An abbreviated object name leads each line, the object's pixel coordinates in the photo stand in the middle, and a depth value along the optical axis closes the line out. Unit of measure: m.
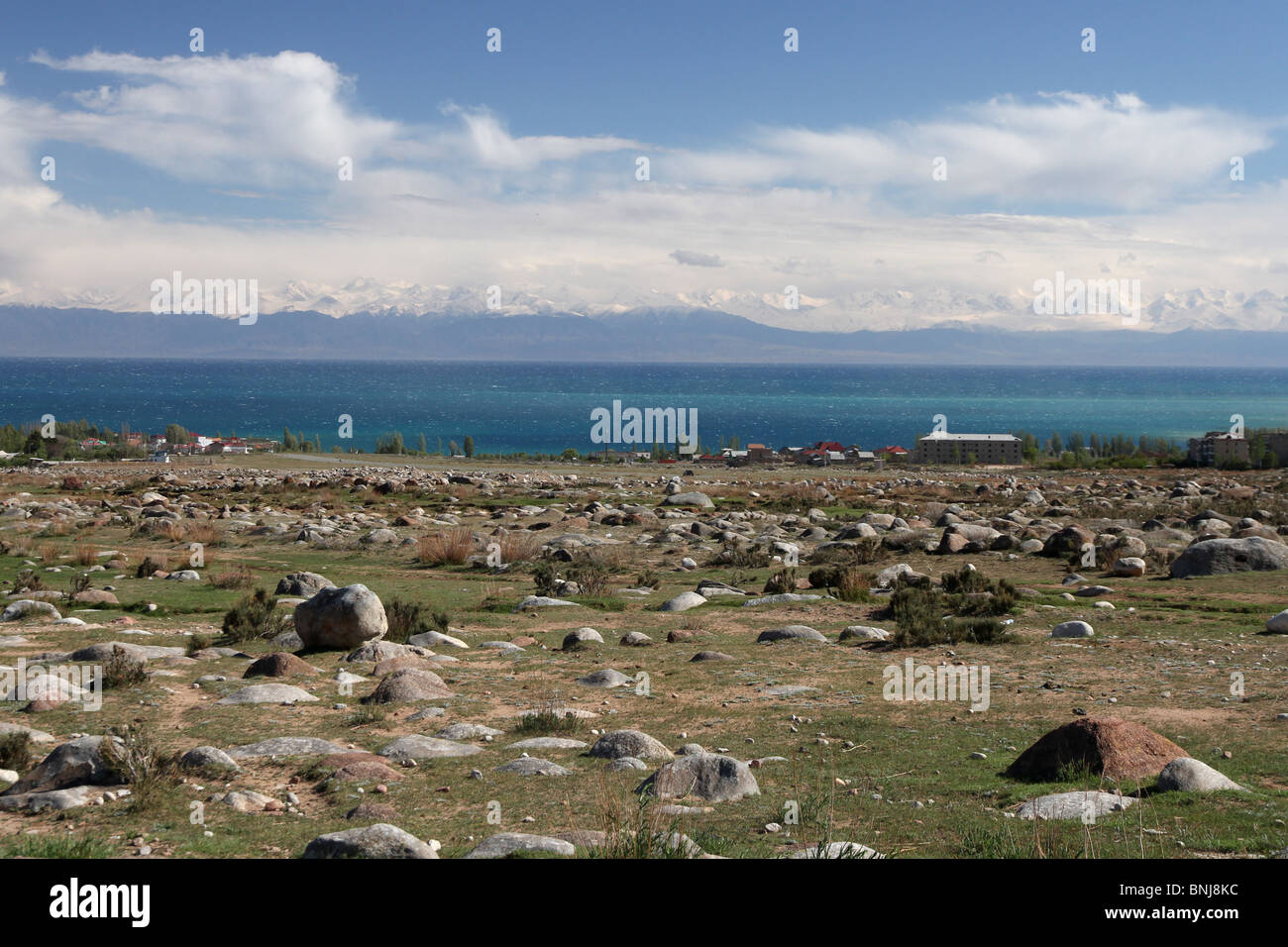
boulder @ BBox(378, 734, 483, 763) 9.52
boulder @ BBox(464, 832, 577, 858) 6.30
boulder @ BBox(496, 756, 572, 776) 8.95
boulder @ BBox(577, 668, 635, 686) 13.28
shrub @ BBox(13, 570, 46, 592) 20.16
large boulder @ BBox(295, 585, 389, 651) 15.28
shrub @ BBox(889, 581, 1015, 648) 15.74
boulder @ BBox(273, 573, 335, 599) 20.02
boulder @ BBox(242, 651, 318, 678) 13.32
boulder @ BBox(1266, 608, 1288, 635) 15.72
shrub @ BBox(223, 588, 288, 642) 16.20
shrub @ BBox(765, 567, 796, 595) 22.09
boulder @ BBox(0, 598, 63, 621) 17.31
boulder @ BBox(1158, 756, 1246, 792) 7.93
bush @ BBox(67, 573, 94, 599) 19.73
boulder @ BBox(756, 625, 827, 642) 16.44
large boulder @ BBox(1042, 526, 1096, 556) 26.17
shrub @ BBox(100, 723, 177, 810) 7.70
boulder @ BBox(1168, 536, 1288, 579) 22.44
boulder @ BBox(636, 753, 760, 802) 8.12
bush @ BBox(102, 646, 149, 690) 12.12
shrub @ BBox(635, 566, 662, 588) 23.76
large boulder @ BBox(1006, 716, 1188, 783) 8.45
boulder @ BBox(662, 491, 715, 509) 42.62
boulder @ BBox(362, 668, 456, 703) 12.04
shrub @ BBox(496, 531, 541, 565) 28.08
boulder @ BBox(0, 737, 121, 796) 8.03
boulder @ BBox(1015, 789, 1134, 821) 7.39
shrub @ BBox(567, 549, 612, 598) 22.65
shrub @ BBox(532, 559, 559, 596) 22.53
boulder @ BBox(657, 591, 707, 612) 20.30
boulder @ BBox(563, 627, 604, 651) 16.08
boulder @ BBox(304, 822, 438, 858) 6.03
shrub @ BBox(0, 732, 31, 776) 8.59
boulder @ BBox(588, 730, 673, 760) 9.38
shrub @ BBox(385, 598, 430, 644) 16.67
